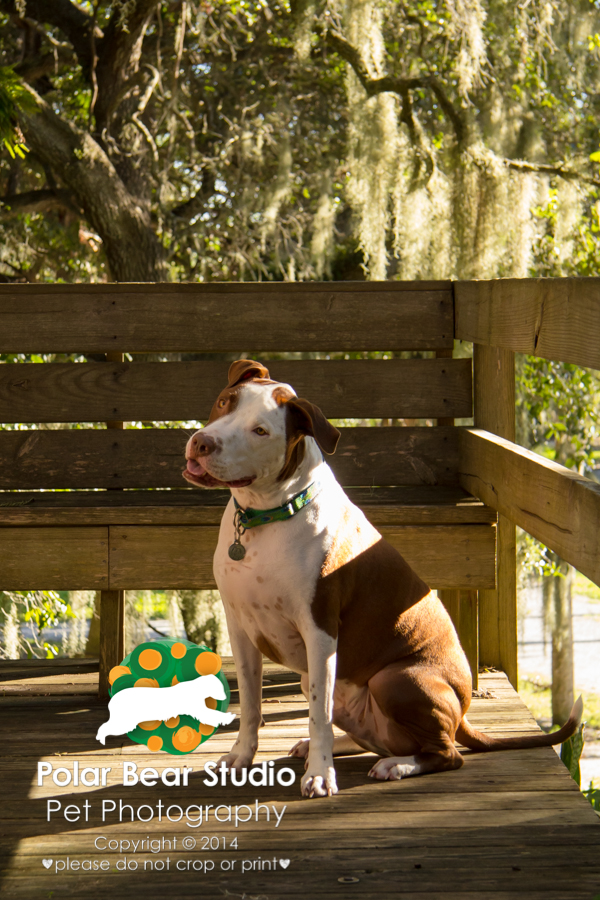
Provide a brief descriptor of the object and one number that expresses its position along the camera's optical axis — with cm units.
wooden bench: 364
